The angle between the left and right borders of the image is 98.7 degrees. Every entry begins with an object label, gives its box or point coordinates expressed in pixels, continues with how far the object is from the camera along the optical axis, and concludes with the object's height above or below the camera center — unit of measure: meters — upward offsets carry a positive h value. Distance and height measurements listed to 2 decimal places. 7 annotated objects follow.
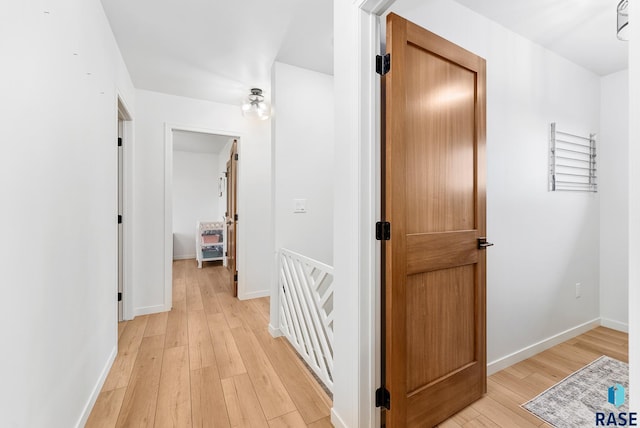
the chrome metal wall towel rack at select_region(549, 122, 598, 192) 2.33 +0.47
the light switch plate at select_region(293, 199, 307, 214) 2.63 +0.07
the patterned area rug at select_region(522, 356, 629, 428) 1.53 -1.14
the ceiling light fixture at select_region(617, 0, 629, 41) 1.29 +0.97
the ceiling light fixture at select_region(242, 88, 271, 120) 3.14 +1.25
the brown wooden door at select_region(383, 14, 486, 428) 1.29 -0.07
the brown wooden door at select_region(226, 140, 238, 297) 3.70 +0.04
